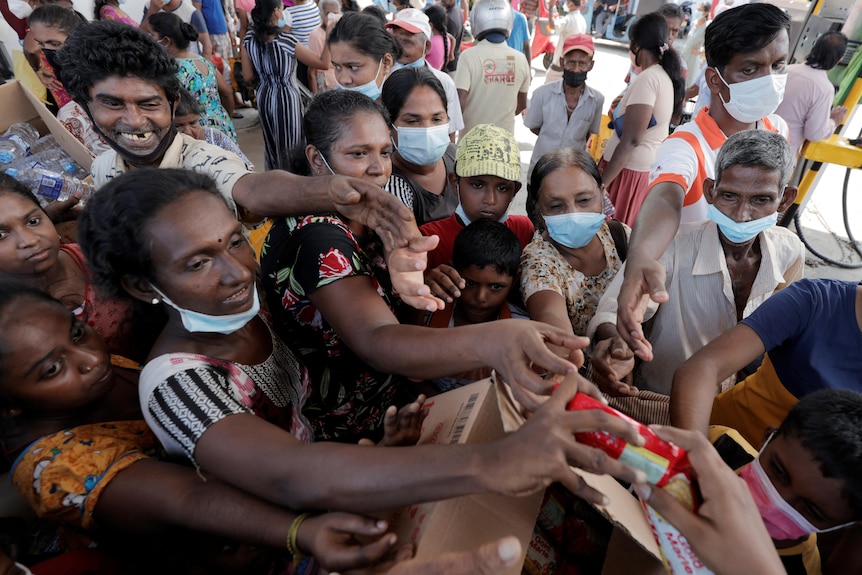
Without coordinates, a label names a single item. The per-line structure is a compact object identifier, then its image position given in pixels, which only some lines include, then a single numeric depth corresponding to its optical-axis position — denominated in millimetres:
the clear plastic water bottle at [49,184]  2121
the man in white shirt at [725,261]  1611
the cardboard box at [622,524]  815
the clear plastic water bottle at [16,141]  2260
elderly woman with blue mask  1833
